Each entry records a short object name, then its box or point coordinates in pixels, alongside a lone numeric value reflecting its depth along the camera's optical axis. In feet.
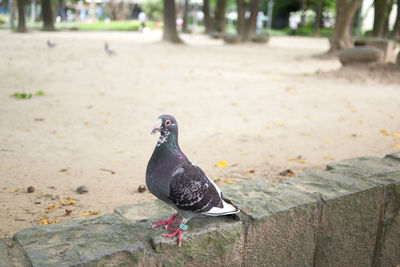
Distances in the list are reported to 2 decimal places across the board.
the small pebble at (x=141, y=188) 12.17
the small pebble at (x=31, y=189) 11.62
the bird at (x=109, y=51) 42.44
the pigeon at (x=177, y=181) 6.24
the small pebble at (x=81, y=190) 12.00
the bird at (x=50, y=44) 36.97
